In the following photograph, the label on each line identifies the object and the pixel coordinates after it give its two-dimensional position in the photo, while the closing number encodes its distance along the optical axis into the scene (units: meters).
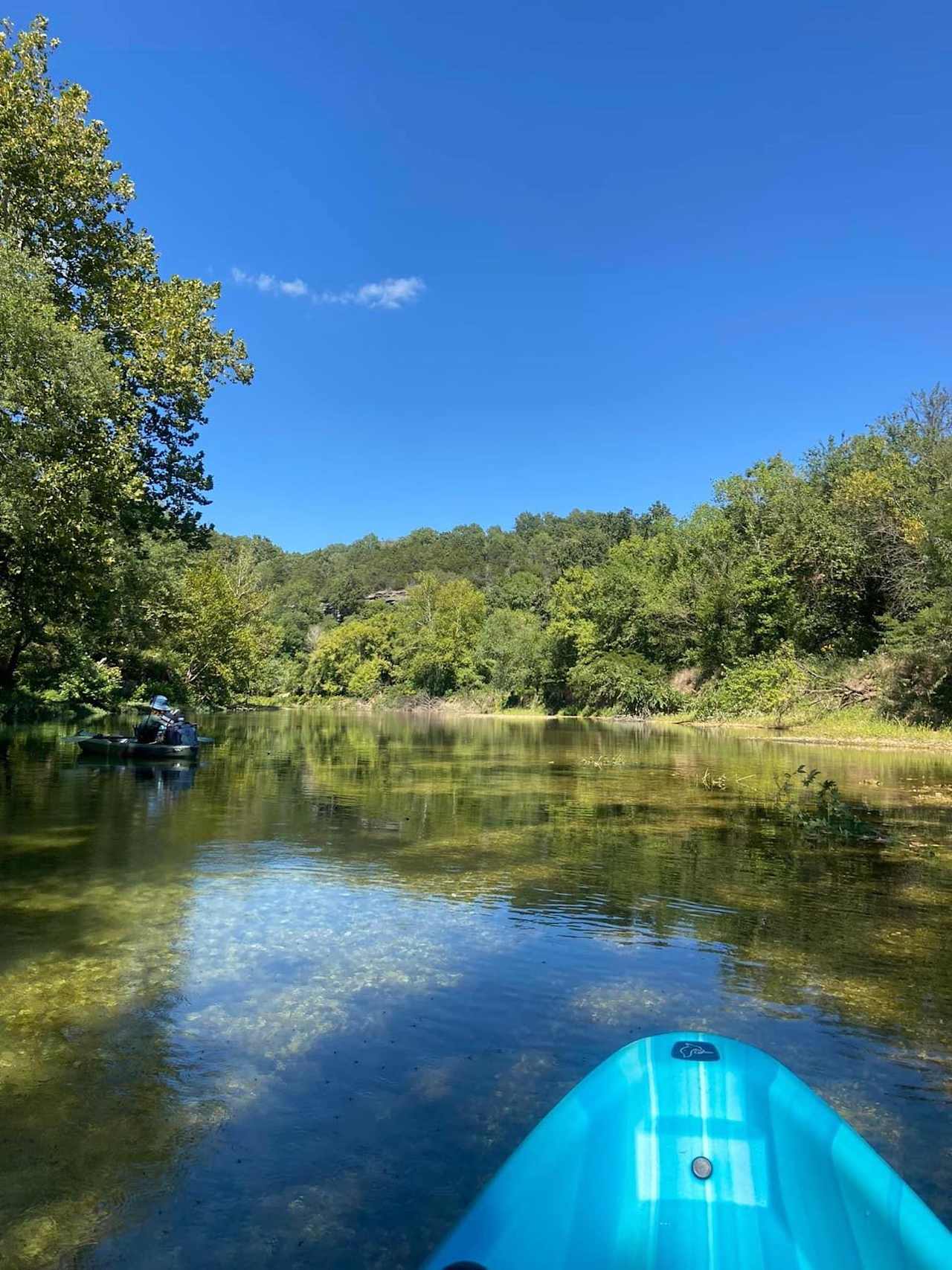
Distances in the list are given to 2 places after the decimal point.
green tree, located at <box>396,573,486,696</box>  84.31
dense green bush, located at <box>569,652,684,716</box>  53.03
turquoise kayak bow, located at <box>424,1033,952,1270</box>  2.63
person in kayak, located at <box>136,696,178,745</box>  22.36
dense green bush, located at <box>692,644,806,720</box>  40.25
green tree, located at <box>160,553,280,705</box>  45.41
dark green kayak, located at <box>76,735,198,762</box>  21.53
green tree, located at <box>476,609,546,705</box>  69.56
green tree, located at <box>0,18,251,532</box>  18.52
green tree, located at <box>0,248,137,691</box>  14.77
